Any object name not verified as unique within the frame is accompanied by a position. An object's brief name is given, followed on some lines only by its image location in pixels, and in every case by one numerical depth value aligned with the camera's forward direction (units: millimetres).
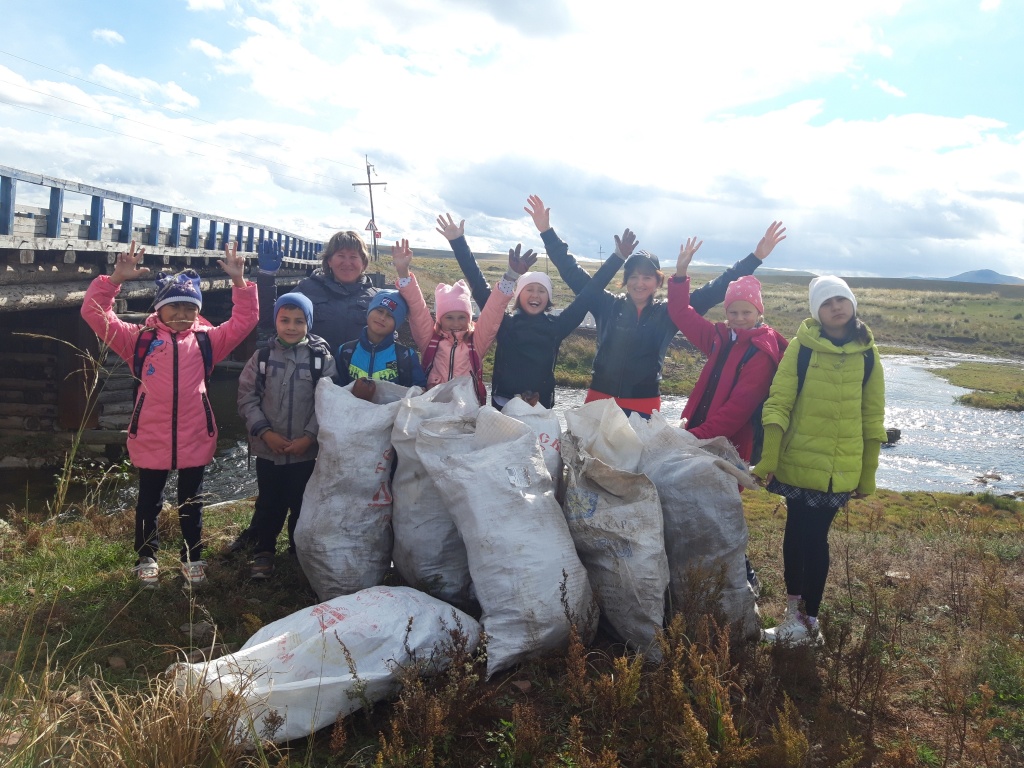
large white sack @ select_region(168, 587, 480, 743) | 2037
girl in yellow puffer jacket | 3064
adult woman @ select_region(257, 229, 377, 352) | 3879
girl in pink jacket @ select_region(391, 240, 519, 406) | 3605
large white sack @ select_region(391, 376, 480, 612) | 2916
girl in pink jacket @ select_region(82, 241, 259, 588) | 3303
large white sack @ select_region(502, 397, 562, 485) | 2955
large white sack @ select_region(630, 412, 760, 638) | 2863
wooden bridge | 6715
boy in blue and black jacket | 3541
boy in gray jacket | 3408
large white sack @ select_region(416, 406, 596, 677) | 2488
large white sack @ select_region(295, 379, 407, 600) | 2965
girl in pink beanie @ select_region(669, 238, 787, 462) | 3410
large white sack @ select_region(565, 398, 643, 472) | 2936
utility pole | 39466
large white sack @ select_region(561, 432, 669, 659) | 2639
